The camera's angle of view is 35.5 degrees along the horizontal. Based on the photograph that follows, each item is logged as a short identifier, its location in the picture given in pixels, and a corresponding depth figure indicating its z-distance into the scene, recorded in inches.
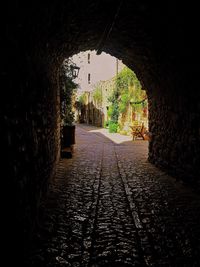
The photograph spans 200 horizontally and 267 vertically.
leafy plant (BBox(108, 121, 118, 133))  820.0
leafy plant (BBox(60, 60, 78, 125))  382.0
